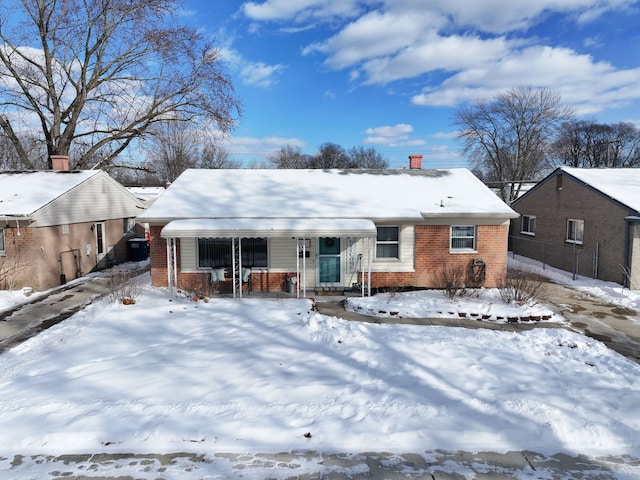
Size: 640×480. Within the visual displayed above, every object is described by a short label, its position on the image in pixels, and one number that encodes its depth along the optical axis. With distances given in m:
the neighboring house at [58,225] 12.39
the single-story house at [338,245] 12.06
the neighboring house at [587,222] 12.88
